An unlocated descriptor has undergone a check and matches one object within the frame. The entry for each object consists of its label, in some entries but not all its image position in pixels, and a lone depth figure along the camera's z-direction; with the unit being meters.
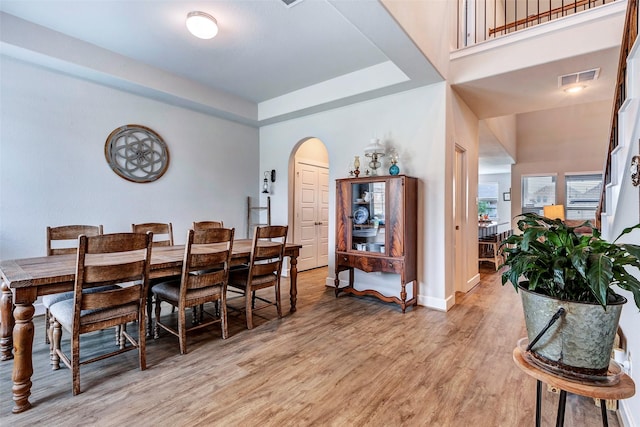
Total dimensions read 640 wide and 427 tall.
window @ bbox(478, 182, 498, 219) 10.75
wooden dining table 1.72
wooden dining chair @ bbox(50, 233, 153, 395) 1.85
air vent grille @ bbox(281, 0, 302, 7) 2.57
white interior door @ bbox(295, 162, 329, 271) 5.42
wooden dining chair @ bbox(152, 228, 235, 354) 2.36
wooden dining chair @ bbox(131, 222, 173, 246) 3.31
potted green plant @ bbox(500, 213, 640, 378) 0.99
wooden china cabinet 3.37
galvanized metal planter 1.01
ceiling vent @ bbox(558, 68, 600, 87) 3.08
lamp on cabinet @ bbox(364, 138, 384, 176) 3.73
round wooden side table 0.99
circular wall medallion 3.76
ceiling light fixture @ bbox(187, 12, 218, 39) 2.72
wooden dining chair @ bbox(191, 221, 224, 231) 3.63
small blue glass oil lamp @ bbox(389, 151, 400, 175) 3.62
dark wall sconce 5.24
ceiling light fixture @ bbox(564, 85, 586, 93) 3.46
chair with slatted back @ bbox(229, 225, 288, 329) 2.87
